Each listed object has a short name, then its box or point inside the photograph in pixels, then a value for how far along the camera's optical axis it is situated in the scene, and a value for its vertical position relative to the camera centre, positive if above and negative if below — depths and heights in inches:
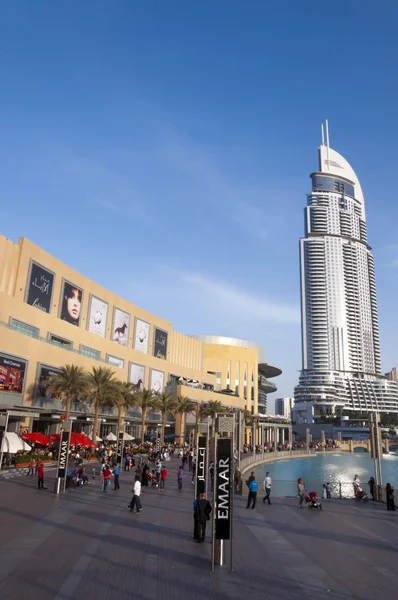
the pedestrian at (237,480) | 1068.7 -116.6
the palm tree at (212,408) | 3128.2 +125.2
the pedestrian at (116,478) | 1048.8 -120.3
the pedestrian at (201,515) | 552.9 -102.5
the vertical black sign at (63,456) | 962.7 -70.2
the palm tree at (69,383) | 1891.0 +153.4
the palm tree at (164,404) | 2554.1 +113.3
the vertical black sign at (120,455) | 1586.7 -108.6
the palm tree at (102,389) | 2026.6 +146.6
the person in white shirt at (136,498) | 750.1 -117.3
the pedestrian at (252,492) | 865.5 -114.5
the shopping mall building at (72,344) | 1895.9 +428.2
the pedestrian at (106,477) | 977.5 -110.5
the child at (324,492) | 1112.8 -140.6
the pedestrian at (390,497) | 933.8 -124.1
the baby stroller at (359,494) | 1039.0 -132.4
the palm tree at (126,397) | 2147.9 +128.5
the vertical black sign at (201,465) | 732.0 -61.0
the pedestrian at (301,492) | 931.8 -122.7
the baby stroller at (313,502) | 912.9 -134.9
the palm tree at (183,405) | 2888.5 +125.4
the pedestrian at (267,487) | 961.5 -117.0
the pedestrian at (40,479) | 989.8 -121.4
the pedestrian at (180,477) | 1104.8 -119.8
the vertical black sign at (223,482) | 474.6 -54.9
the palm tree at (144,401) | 2388.5 +118.8
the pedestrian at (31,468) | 1255.9 -127.4
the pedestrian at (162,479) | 1113.4 -125.4
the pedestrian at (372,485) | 1075.3 -117.7
